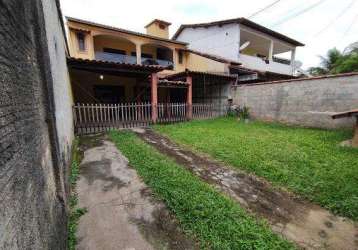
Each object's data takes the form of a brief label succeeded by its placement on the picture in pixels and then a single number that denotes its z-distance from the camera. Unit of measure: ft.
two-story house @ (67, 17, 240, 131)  33.06
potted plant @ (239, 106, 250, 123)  34.27
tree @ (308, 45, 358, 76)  39.85
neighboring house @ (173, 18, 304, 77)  42.85
